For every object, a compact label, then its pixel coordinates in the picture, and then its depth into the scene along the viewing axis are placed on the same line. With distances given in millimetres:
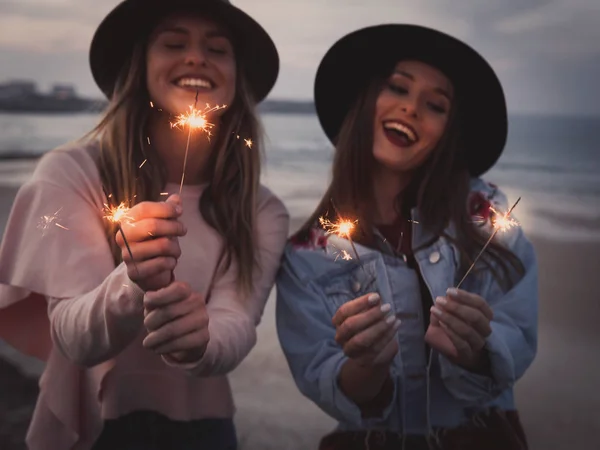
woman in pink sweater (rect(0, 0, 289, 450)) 830
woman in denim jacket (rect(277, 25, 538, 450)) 930
